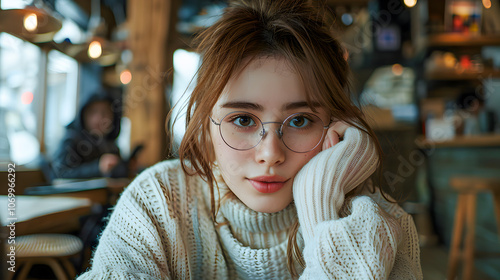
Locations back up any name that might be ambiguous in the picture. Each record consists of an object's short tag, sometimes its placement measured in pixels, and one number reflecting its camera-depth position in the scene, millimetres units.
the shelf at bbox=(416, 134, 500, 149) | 2896
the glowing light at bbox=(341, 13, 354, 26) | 2631
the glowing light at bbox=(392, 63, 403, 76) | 3900
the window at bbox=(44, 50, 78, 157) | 4375
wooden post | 3195
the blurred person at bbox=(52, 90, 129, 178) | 3195
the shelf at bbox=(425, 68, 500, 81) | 3252
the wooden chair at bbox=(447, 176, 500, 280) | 2076
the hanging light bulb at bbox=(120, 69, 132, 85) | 3665
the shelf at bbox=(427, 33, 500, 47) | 3268
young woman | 613
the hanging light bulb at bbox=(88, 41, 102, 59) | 3402
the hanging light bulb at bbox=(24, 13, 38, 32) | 1398
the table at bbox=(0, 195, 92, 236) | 1215
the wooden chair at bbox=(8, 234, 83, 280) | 1598
